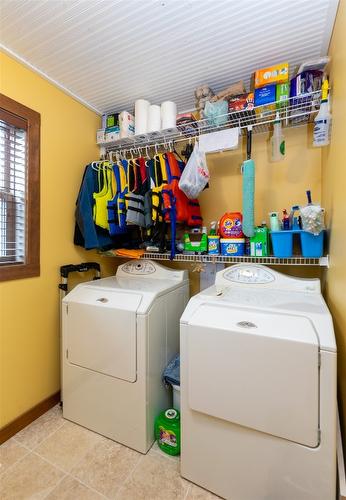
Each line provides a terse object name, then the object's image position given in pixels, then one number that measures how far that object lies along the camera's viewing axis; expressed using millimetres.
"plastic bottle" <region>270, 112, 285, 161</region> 1697
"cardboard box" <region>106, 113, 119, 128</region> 2225
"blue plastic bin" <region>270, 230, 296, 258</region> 1575
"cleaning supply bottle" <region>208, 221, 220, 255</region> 1834
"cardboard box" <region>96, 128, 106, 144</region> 2250
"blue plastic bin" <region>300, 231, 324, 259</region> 1477
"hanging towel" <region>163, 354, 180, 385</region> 1531
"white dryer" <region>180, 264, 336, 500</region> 970
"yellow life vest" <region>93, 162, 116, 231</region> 1989
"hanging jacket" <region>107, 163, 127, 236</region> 1964
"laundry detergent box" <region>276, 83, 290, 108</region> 1560
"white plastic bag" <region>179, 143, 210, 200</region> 1704
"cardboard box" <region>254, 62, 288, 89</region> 1562
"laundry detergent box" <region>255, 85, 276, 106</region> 1591
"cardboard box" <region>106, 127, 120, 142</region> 2191
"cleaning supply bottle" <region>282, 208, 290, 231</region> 1642
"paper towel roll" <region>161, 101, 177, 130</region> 1935
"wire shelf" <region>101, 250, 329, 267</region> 1565
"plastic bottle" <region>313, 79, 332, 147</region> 1388
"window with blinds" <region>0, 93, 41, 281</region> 1606
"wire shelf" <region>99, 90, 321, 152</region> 1581
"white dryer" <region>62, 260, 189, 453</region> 1448
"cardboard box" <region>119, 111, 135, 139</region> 2094
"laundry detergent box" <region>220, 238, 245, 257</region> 1754
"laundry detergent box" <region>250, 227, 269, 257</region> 1673
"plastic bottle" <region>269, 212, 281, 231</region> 1646
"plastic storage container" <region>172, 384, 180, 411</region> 1585
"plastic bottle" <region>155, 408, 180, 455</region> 1420
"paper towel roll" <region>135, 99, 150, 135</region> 2010
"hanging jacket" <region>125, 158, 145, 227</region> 1874
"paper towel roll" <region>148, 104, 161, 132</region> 1980
